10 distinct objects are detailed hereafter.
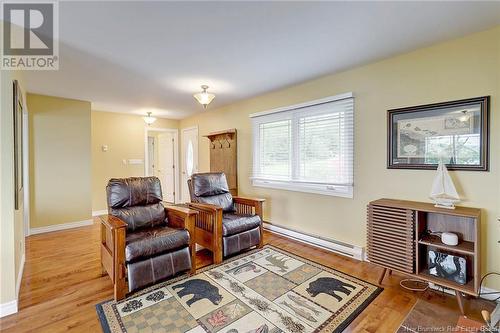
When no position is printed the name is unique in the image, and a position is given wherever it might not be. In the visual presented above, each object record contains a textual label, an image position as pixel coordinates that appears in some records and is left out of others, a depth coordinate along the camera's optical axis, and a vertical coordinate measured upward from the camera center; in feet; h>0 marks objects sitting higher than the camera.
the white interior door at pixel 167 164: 22.31 -0.01
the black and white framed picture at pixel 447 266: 6.65 -2.94
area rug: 5.91 -3.91
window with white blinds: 10.29 +0.82
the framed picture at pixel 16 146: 7.13 +0.57
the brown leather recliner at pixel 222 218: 9.50 -2.31
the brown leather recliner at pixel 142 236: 7.05 -2.35
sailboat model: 7.15 -0.80
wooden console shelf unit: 6.49 -2.28
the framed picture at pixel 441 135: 7.08 +0.91
